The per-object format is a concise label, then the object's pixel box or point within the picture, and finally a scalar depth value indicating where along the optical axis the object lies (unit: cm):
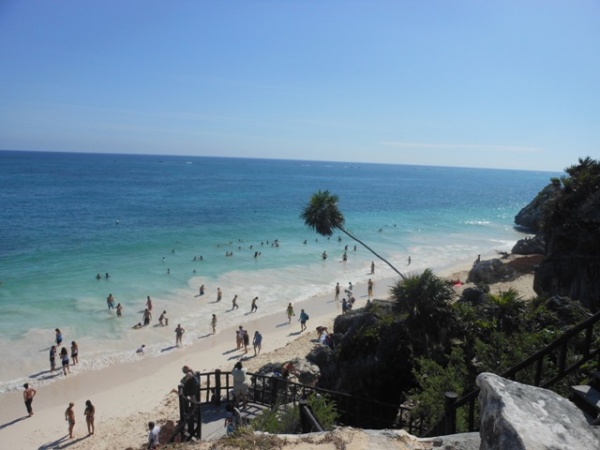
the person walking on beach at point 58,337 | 2410
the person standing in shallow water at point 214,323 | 2739
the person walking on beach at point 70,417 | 1617
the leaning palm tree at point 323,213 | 2884
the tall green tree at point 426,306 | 1491
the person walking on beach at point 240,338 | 2483
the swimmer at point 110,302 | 3028
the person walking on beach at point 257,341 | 2430
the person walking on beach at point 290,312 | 2964
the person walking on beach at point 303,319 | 2799
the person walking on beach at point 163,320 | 2810
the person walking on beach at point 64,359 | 2147
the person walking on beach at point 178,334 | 2556
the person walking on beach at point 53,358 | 2177
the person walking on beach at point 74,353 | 2264
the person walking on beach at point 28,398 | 1770
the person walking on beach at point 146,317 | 2823
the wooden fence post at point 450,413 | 579
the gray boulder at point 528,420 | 355
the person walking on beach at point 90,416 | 1636
